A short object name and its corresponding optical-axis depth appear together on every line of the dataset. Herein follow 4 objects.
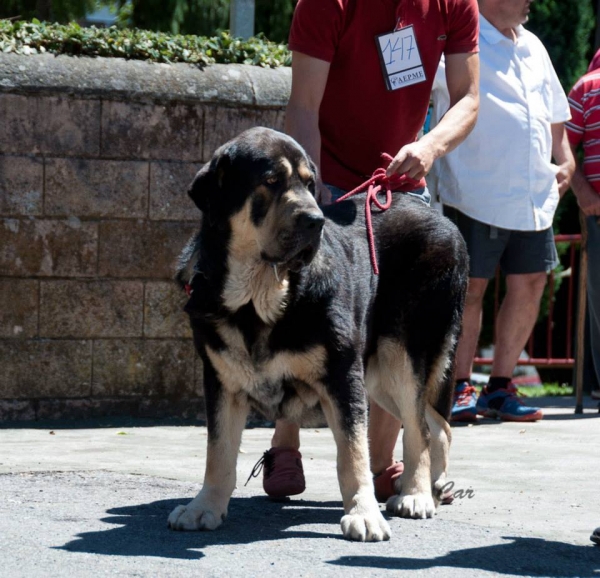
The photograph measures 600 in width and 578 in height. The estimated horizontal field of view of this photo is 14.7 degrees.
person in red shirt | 9.23
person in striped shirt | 14.87
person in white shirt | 13.91
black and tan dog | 7.66
